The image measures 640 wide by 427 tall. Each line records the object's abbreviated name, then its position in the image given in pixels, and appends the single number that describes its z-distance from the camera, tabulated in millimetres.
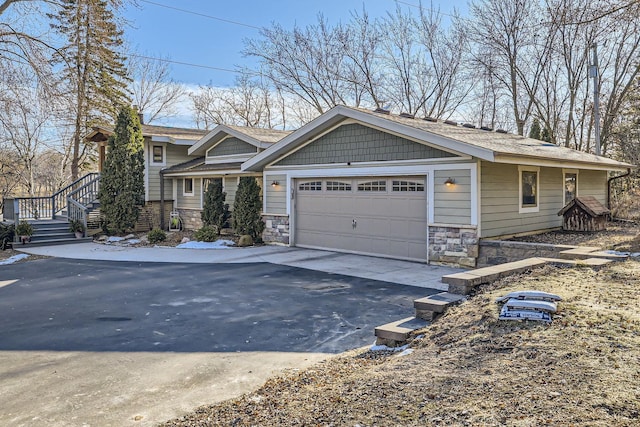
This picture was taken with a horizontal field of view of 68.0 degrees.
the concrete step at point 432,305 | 5203
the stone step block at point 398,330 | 4781
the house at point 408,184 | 9852
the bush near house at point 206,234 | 14444
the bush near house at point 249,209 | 14055
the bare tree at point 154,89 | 31422
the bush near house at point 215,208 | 15609
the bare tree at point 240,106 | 30208
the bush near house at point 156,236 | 14773
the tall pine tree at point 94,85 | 22734
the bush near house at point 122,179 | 15961
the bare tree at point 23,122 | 13031
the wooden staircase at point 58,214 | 14734
